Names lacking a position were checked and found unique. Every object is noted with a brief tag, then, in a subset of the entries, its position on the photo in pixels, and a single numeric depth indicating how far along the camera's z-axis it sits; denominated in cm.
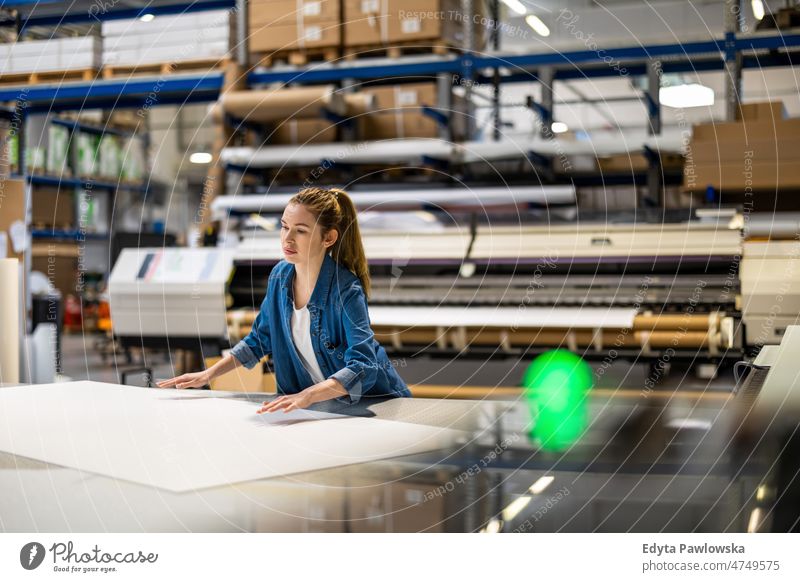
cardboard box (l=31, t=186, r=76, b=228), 1137
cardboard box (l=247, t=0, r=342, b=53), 568
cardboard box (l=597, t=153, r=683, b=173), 565
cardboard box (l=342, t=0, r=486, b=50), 548
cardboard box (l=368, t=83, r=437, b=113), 579
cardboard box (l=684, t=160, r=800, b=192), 450
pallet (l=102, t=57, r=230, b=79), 631
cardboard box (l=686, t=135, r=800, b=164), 450
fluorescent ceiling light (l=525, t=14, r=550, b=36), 550
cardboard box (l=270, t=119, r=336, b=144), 601
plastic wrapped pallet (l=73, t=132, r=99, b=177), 1157
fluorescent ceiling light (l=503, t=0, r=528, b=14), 644
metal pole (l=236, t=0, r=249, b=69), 582
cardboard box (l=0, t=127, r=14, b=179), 637
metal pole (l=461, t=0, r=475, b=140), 571
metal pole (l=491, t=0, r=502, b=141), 577
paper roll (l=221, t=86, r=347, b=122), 558
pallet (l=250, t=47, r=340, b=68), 597
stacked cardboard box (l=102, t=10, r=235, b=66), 603
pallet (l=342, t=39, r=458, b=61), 570
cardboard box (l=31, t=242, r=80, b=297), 1186
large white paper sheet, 160
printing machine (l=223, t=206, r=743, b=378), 459
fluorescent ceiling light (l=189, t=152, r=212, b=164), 1633
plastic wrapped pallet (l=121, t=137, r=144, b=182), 1338
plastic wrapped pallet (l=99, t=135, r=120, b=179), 1218
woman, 240
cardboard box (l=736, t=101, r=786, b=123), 470
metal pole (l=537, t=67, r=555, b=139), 581
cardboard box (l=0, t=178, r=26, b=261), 421
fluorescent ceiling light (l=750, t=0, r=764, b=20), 562
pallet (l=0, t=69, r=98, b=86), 662
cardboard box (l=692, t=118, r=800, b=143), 454
